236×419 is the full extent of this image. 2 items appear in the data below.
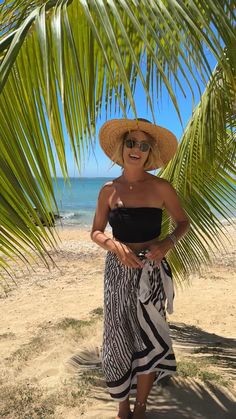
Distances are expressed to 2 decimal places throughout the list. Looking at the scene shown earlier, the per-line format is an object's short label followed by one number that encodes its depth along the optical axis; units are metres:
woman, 2.12
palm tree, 0.93
